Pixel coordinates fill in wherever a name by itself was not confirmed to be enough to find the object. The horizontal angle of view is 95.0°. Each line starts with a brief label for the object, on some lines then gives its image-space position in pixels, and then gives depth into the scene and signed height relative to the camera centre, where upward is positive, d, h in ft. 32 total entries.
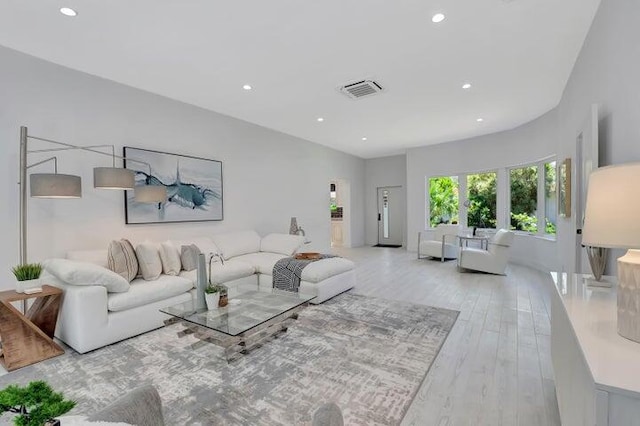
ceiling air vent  12.25 +5.33
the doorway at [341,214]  29.09 -0.25
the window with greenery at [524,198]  19.56 +0.82
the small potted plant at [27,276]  8.30 -1.78
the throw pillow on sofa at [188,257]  12.18 -1.85
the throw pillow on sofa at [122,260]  10.16 -1.65
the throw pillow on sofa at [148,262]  10.72 -1.79
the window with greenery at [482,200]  22.47 +0.83
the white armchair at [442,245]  21.38 -2.54
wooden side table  7.84 -3.26
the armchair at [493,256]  16.74 -2.68
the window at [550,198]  17.00 +0.72
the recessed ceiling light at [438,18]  8.00 +5.34
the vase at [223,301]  8.78 -2.66
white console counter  2.50 -1.51
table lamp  3.38 -0.21
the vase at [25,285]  8.29 -2.00
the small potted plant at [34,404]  2.06 -1.39
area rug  6.11 -4.06
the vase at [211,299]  8.52 -2.53
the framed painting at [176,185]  12.55 +1.35
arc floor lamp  8.29 +0.99
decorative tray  14.11 -2.16
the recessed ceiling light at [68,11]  7.62 +5.32
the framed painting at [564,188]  11.56 +0.90
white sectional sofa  8.41 -2.72
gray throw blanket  12.76 -2.72
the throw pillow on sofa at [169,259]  11.48 -1.84
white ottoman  12.46 -2.97
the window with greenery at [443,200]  24.64 +0.94
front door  30.07 -0.46
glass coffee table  7.66 -2.90
